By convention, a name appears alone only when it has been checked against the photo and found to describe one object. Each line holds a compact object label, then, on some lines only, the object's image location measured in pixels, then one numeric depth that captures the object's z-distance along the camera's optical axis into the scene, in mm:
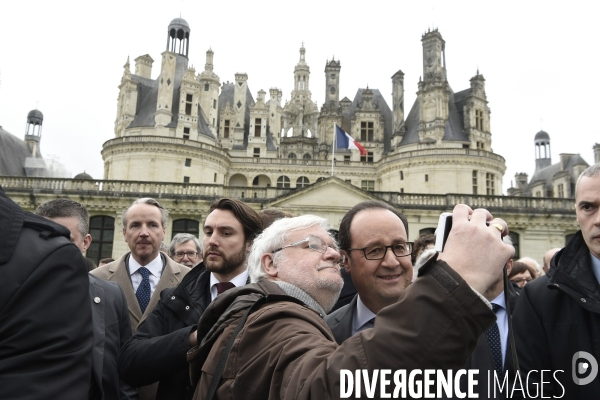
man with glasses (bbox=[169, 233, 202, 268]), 6508
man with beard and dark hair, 2777
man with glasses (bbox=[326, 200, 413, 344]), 2734
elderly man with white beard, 1229
